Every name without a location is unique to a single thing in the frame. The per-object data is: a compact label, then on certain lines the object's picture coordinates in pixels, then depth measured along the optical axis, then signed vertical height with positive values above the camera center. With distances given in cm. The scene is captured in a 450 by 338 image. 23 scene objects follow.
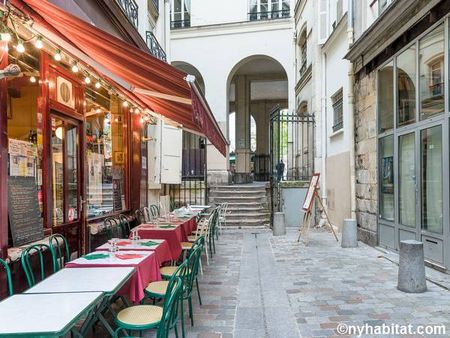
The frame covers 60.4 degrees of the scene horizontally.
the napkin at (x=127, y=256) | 385 -80
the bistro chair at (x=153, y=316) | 274 -113
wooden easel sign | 852 -64
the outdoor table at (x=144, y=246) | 438 -81
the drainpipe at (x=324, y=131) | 1133 +130
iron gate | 1153 +88
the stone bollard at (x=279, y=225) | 1002 -129
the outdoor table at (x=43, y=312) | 209 -83
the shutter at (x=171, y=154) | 1047 +62
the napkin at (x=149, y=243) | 461 -81
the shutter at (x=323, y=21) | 1120 +451
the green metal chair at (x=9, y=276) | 328 -84
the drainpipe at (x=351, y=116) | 891 +137
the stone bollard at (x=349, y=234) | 797 -123
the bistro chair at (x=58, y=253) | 407 -93
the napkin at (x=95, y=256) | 386 -80
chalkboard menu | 426 -39
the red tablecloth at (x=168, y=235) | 584 -92
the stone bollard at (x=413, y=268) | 487 -120
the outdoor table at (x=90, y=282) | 283 -82
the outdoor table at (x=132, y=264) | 357 -82
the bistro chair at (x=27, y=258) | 355 -79
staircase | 1181 -91
